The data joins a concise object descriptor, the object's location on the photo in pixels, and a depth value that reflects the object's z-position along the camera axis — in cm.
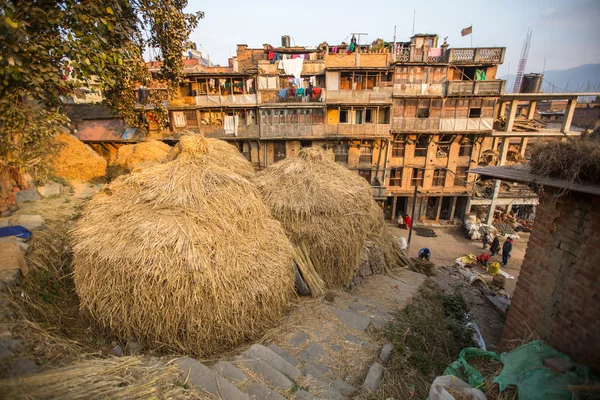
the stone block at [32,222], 661
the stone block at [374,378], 421
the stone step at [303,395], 356
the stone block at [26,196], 817
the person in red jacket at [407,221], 2401
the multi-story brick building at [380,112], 2208
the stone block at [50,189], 902
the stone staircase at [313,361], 340
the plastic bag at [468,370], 357
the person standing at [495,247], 1925
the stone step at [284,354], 462
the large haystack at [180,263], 451
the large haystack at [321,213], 787
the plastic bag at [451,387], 301
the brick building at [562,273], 395
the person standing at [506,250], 1786
